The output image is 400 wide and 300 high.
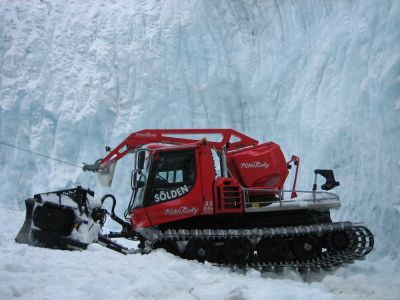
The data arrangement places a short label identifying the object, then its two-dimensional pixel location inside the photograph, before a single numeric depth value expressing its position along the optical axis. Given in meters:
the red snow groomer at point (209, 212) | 5.20
